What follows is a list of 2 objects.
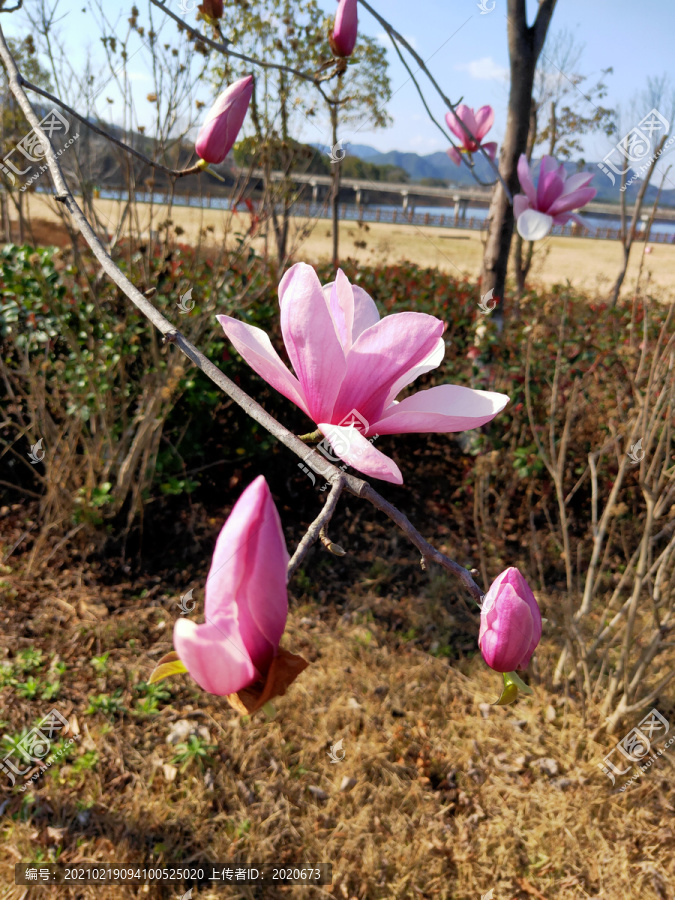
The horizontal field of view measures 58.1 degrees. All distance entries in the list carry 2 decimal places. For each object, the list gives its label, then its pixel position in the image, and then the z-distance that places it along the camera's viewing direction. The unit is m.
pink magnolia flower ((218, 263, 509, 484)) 0.53
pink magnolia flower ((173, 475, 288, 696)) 0.40
